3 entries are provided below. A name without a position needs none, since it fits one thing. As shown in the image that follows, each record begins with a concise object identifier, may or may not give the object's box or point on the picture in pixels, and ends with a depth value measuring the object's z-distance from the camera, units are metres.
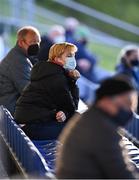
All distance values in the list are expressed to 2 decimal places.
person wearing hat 8.12
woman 12.07
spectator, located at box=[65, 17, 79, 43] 25.96
